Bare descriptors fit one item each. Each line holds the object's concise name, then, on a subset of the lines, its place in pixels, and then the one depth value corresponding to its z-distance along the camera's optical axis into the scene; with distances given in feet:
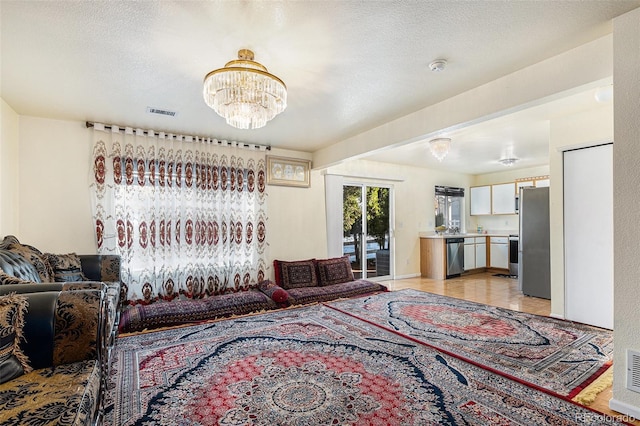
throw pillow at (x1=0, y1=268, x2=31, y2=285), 5.93
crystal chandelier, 7.06
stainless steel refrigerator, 16.21
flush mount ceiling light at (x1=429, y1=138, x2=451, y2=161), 15.30
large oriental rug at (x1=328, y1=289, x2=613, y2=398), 7.98
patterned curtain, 13.42
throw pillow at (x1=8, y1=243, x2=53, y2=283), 8.91
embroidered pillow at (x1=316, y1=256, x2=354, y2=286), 17.39
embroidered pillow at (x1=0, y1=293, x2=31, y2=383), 4.66
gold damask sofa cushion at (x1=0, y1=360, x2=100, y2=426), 3.74
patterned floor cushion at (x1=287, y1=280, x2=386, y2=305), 14.96
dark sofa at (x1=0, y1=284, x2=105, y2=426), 4.10
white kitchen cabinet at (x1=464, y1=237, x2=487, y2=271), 23.89
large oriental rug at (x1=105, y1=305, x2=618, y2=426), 6.20
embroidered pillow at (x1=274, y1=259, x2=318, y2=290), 16.52
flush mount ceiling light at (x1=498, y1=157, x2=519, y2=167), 20.40
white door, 11.62
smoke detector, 8.19
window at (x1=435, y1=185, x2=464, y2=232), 25.38
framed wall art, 17.19
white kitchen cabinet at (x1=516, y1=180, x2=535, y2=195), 23.36
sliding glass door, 20.72
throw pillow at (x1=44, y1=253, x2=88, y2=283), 10.29
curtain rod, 12.96
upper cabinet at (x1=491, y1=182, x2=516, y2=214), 24.29
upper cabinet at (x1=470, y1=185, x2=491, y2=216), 26.08
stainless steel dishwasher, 22.25
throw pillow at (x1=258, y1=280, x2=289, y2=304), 14.38
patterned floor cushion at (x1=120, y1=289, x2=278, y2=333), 11.62
